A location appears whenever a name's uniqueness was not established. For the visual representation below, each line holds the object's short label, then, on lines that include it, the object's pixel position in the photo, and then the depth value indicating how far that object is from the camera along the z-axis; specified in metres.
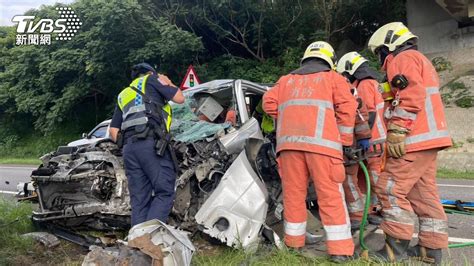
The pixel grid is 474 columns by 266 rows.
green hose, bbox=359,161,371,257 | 3.36
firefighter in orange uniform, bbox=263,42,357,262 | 3.14
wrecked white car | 3.42
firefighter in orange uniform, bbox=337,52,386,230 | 3.78
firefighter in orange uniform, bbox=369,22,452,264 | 3.17
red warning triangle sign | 8.34
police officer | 3.46
